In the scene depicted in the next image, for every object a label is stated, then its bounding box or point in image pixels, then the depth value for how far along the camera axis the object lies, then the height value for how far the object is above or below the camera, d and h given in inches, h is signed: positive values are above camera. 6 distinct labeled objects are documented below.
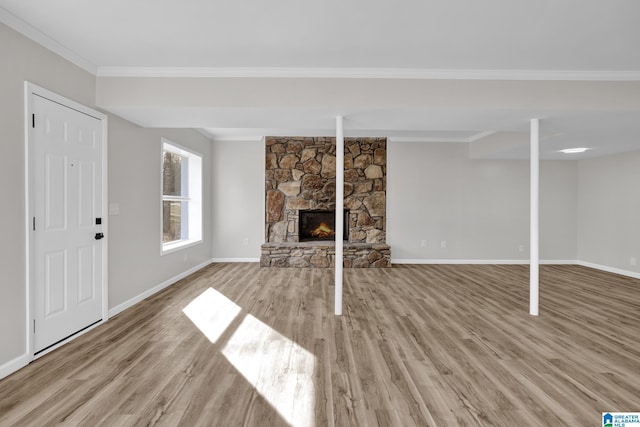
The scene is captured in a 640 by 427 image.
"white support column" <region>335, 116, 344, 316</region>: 145.5 +4.5
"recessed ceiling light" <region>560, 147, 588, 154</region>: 214.8 +39.8
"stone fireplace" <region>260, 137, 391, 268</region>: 264.5 +19.3
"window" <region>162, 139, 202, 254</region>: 206.5 +6.8
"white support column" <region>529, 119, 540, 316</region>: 146.9 +4.6
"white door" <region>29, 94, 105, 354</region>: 101.7 -5.0
